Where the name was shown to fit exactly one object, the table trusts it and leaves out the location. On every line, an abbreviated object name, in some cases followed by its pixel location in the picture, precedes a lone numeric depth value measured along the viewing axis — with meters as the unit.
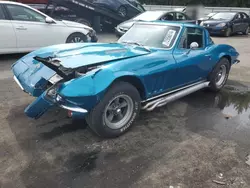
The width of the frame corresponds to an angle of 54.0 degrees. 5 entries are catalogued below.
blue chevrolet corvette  2.95
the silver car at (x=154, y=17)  11.34
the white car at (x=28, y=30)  6.79
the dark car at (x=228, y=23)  14.66
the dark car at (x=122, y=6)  12.91
